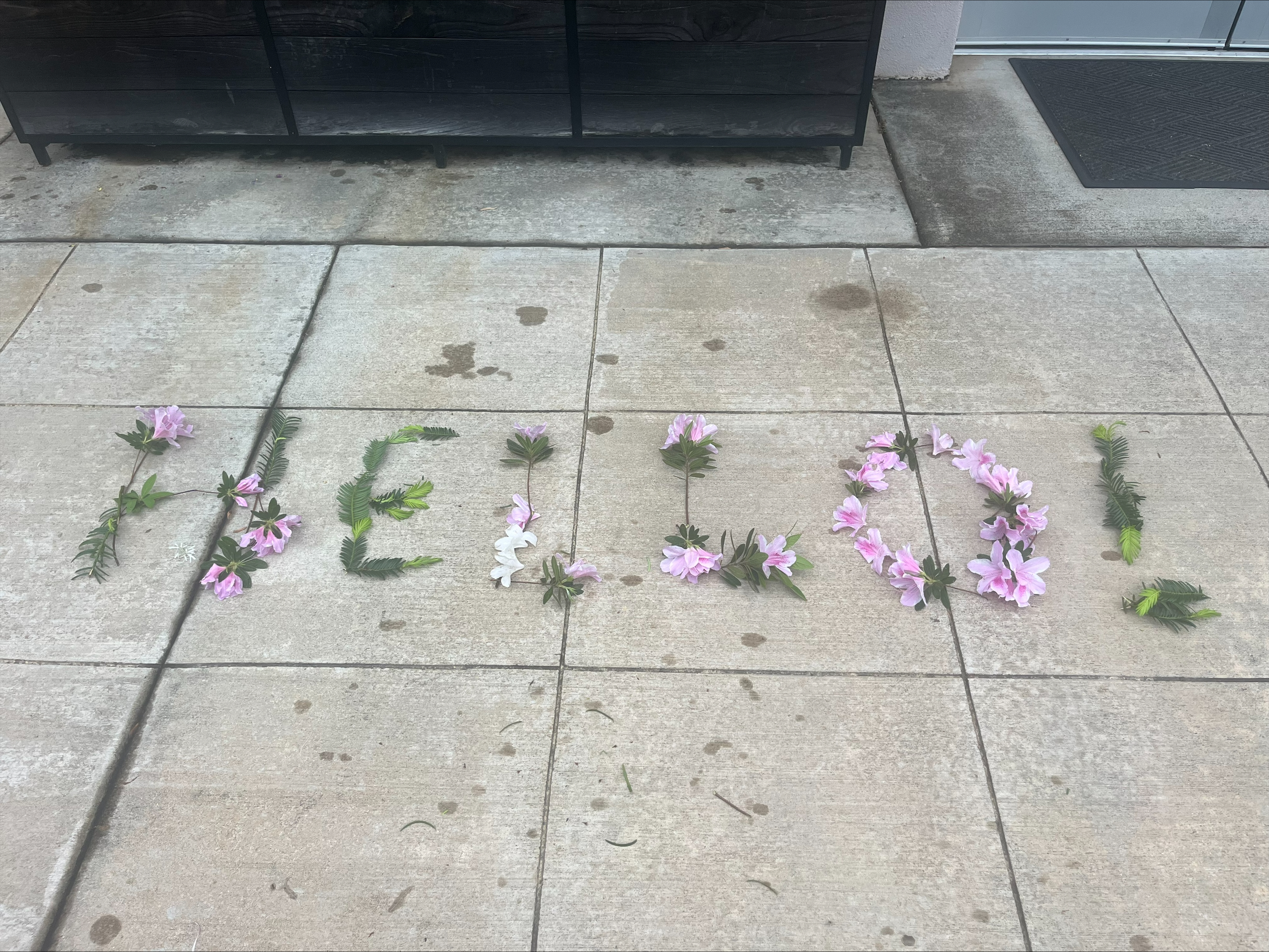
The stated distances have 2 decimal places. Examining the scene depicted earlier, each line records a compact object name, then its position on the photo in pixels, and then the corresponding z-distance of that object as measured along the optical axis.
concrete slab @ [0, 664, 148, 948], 2.17
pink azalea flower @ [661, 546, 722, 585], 2.78
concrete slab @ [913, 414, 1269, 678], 2.60
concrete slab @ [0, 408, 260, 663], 2.70
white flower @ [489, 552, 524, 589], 2.78
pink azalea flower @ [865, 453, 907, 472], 3.15
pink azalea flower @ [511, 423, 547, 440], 3.22
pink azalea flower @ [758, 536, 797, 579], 2.77
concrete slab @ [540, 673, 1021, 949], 2.09
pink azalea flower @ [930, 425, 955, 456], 3.19
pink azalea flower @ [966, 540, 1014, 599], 2.71
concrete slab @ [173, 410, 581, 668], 2.65
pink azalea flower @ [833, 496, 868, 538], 2.92
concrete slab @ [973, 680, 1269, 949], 2.08
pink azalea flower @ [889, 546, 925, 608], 2.71
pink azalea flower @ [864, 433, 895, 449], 3.22
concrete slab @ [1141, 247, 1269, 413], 3.51
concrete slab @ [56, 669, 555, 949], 2.11
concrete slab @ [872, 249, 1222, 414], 3.46
